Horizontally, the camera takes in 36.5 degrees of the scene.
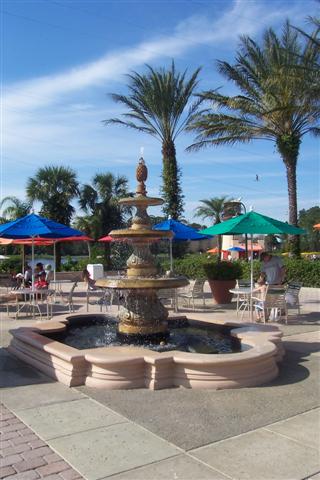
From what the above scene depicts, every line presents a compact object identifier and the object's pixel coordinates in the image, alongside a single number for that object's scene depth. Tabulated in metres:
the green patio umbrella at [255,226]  10.48
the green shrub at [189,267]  22.72
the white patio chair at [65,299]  12.02
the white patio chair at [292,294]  11.34
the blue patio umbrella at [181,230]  14.52
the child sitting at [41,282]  13.92
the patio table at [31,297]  11.20
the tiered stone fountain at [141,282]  7.44
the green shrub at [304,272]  17.92
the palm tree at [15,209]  36.18
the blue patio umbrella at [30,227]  11.15
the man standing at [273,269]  11.57
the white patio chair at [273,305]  10.18
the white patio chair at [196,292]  12.96
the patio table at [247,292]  11.02
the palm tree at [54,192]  32.03
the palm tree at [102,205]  35.06
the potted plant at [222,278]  14.51
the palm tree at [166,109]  22.36
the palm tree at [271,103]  18.70
